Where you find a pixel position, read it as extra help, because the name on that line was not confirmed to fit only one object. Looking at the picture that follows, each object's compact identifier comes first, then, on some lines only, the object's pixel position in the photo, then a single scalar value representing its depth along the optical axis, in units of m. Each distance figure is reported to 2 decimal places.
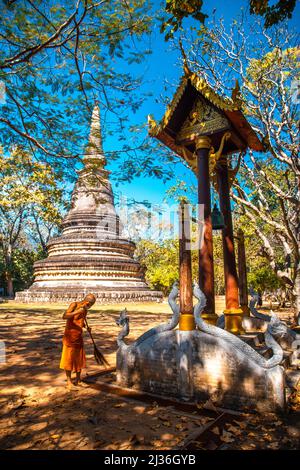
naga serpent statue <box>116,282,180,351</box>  4.81
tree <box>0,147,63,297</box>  23.44
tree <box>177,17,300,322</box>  11.04
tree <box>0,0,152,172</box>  6.98
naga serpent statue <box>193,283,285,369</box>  4.00
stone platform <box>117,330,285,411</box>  3.94
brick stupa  21.41
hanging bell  6.28
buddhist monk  5.23
